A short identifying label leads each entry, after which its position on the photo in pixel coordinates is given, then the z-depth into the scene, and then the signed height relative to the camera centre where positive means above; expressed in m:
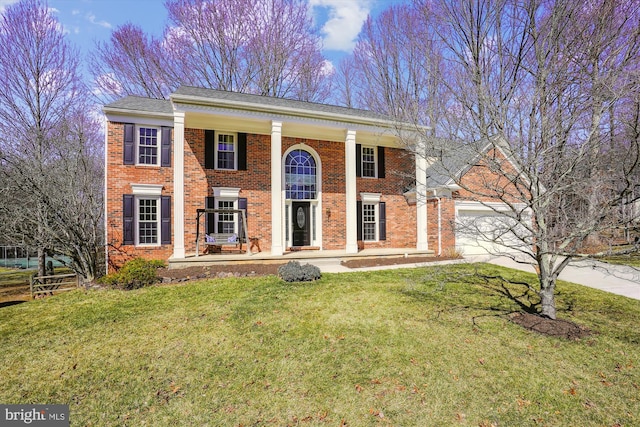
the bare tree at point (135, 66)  17.84 +9.65
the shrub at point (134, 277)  7.96 -1.49
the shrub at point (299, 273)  7.85 -1.40
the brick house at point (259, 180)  10.76 +1.70
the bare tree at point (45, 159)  8.94 +2.21
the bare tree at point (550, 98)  4.51 +1.91
